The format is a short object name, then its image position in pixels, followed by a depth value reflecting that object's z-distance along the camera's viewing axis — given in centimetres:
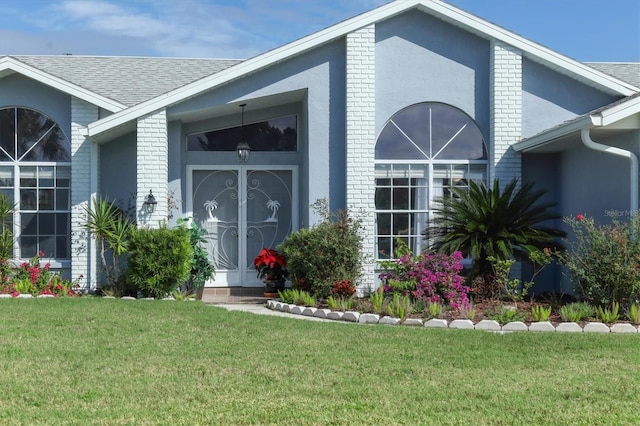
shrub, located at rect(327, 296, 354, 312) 1127
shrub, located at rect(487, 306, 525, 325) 999
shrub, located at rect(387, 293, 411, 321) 1037
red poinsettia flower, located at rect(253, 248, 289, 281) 1398
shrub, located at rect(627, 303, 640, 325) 983
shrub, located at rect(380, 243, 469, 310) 1110
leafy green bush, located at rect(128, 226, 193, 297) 1292
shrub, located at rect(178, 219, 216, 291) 1389
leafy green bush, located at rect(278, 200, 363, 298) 1230
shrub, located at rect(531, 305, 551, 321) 995
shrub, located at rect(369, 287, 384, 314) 1086
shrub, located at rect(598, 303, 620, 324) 983
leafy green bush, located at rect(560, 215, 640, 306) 1013
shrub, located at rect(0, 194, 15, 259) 1386
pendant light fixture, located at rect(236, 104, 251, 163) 1470
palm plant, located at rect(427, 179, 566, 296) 1173
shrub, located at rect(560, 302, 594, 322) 987
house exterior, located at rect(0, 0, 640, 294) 1366
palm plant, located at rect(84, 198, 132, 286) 1352
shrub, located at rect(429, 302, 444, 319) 1036
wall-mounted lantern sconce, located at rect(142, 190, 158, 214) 1359
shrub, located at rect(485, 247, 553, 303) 1135
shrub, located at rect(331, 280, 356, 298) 1208
